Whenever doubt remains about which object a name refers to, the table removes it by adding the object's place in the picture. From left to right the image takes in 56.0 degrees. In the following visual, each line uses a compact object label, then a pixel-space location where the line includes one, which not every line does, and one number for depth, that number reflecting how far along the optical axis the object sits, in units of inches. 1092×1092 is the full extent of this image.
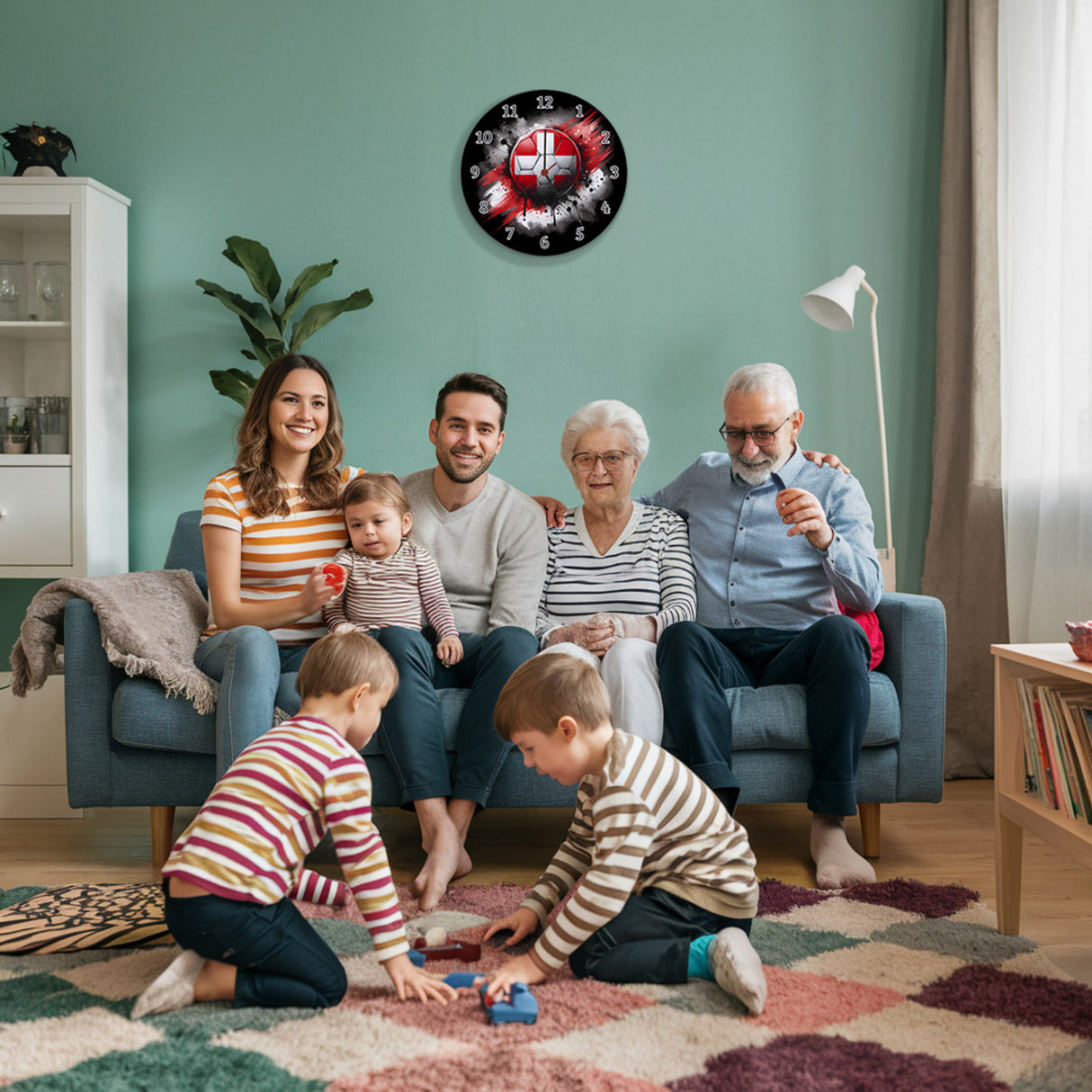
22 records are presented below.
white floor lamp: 112.3
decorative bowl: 62.2
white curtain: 102.0
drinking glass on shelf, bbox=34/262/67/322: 122.2
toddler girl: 89.4
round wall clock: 128.3
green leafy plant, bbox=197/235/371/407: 118.3
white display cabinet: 118.2
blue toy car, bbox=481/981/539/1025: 54.4
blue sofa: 84.3
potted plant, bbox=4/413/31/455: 119.9
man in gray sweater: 80.6
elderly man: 81.7
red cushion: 89.6
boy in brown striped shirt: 56.4
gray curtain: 119.8
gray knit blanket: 83.7
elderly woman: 92.5
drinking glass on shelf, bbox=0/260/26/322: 124.3
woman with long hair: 88.1
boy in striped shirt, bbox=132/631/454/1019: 54.0
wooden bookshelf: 67.1
